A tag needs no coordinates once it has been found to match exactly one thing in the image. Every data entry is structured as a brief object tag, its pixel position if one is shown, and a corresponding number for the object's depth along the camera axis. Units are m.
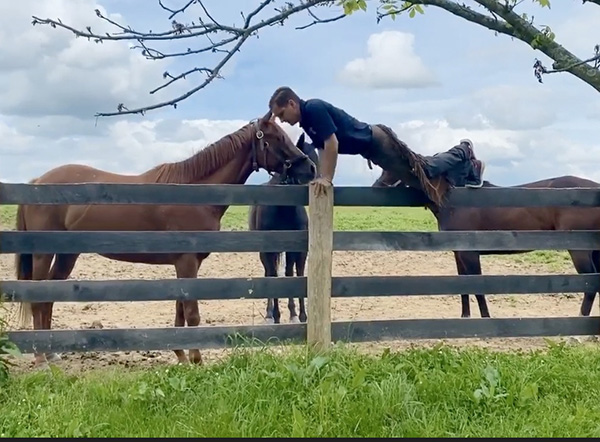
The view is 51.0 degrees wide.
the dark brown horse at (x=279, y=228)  7.90
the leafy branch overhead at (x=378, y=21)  3.19
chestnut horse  5.90
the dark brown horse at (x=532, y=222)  7.62
